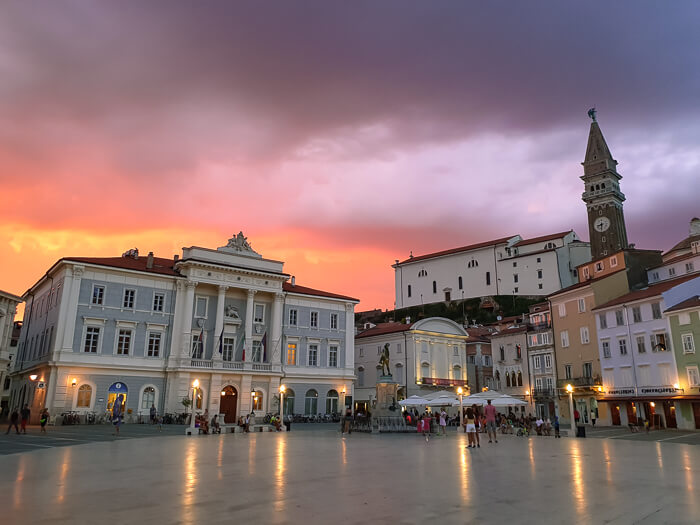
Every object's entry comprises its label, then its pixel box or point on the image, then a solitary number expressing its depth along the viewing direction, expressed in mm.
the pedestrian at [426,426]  30269
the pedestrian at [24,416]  27711
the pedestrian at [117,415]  28272
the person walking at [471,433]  20594
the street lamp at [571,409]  30734
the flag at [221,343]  46000
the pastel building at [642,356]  39688
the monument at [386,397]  35250
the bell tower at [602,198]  106250
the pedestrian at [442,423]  30688
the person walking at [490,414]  21234
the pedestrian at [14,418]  27614
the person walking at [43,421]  29278
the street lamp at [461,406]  34569
